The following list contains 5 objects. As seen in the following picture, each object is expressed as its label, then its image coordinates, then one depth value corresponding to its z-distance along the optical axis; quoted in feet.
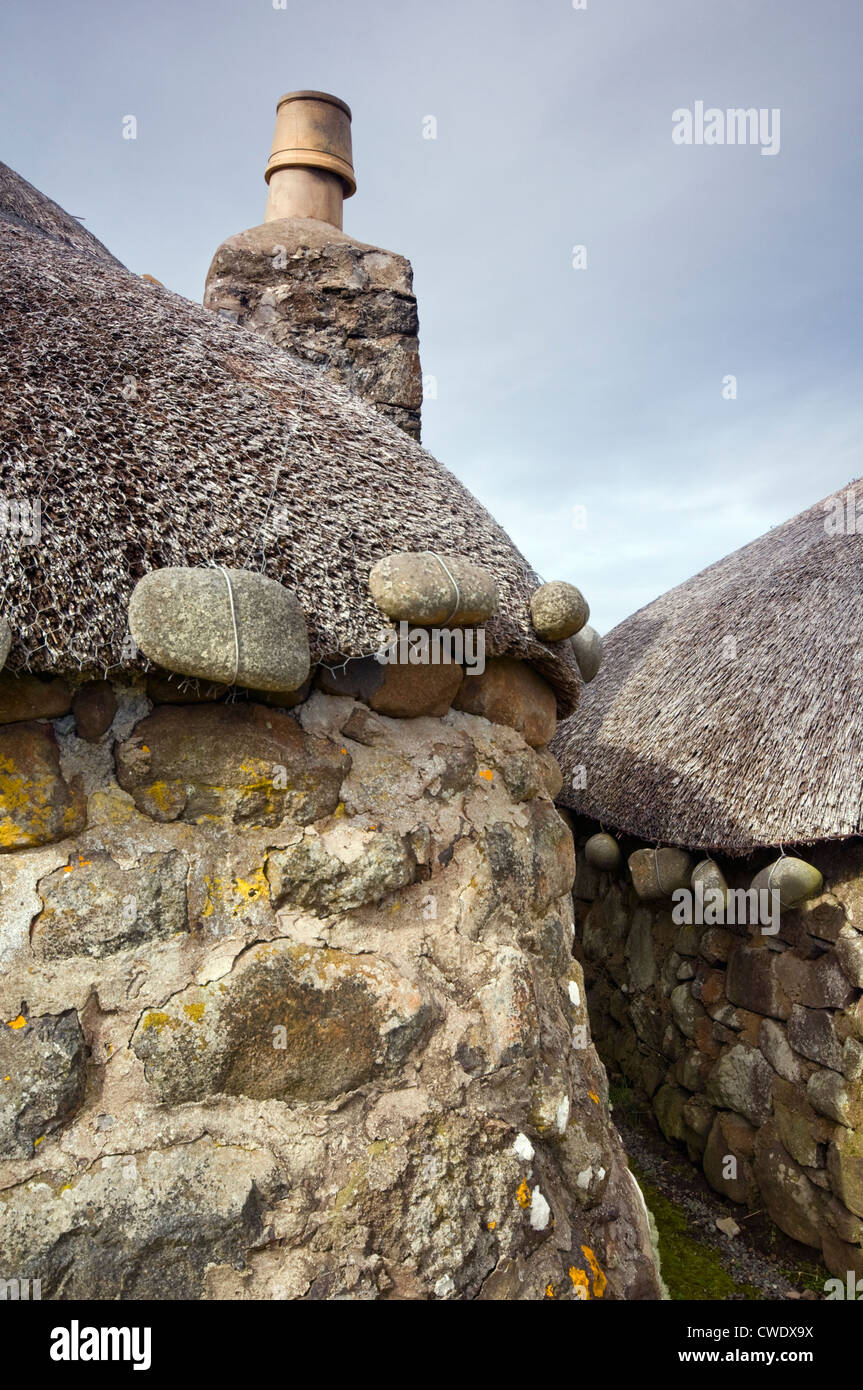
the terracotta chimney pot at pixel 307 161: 14.79
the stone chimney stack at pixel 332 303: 12.88
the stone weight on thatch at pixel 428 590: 6.27
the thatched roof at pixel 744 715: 12.85
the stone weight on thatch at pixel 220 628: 5.19
